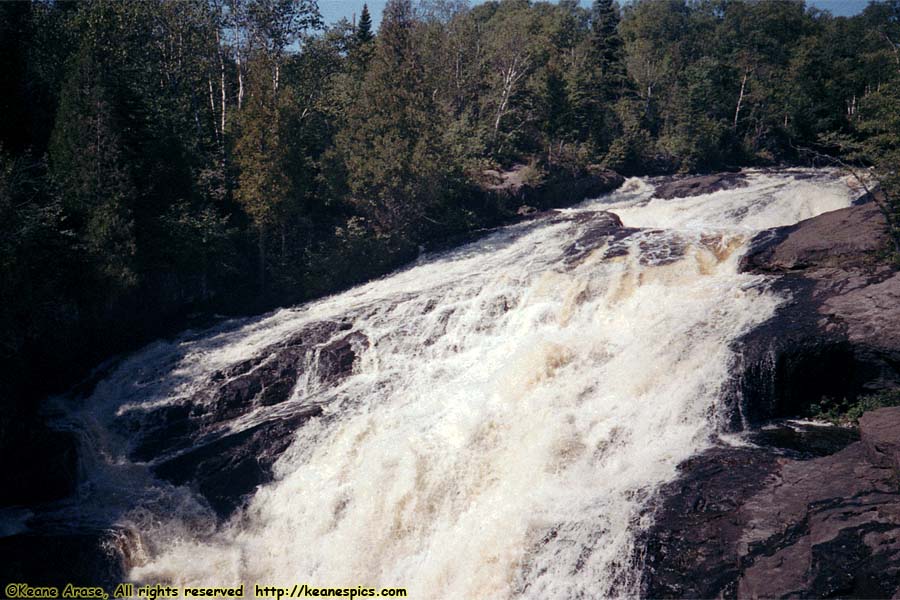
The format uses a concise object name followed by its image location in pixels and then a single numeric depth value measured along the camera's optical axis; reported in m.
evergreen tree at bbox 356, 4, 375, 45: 46.25
